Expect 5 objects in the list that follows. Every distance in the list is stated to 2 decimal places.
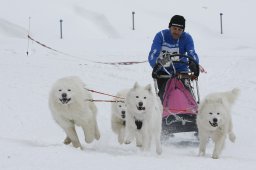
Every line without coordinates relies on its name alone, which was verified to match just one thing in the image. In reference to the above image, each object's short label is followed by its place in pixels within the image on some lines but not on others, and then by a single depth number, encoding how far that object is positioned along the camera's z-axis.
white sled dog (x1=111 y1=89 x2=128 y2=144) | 14.02
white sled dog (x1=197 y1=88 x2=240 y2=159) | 12.29
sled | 13.79
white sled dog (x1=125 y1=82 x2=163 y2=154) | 12.34
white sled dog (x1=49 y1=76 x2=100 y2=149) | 12.09
